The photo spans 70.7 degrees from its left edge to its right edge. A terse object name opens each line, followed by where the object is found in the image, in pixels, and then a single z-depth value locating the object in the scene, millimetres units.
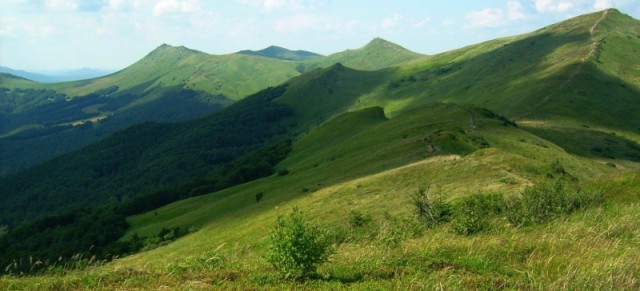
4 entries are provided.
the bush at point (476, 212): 19188
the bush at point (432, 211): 24402
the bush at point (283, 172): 84762
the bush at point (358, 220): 31788
